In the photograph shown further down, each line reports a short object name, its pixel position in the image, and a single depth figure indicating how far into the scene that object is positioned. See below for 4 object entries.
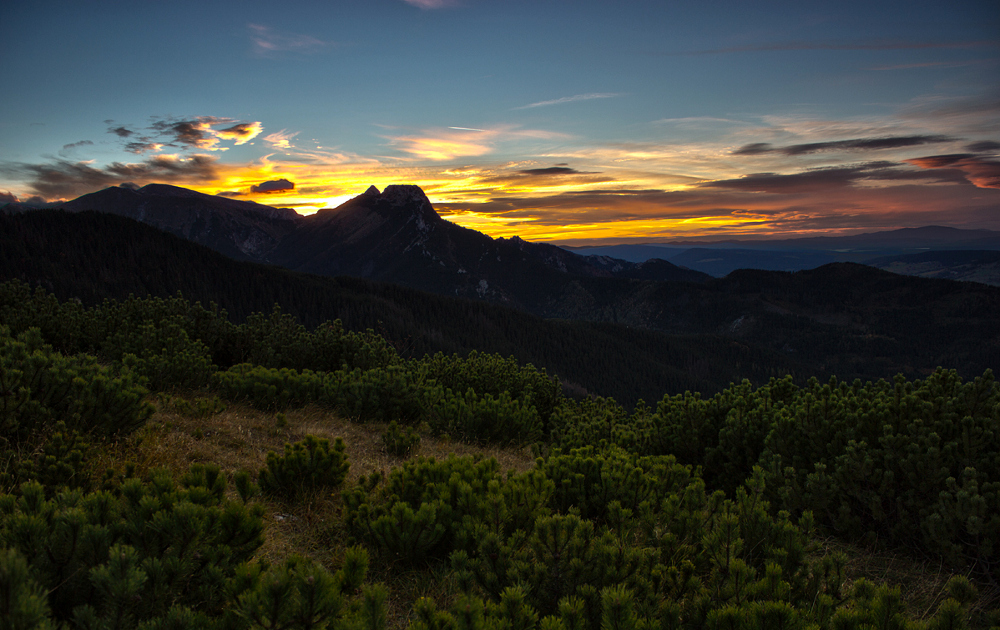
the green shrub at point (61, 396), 4.81
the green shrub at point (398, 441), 7.68
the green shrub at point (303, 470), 5.28
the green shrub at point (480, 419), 9.68
